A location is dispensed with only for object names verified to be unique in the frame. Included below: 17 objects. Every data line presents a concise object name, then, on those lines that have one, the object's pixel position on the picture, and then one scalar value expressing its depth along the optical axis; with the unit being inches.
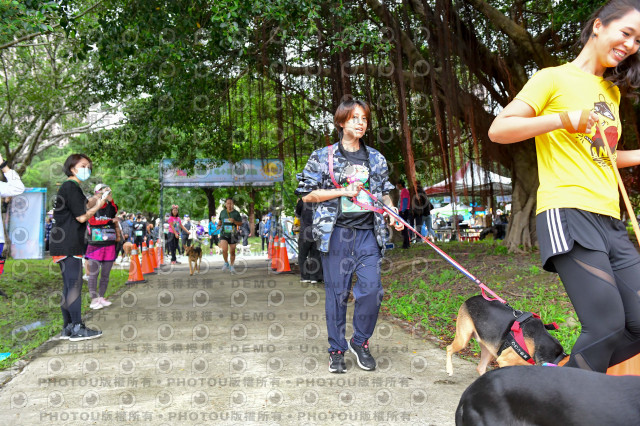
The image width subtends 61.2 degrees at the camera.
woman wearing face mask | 196.4
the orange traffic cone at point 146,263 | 477.1
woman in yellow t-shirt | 76.0
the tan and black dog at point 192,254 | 483.8
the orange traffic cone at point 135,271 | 400.8
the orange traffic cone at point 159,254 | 549.2
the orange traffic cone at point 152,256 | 502.0
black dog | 57.6
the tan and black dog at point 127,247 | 573.6
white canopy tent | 356.8
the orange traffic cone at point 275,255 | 486.3
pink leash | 119.0
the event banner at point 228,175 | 548.4
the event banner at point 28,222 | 634.2
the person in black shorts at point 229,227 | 478.6
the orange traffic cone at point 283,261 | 467.2
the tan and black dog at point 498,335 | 111.3
